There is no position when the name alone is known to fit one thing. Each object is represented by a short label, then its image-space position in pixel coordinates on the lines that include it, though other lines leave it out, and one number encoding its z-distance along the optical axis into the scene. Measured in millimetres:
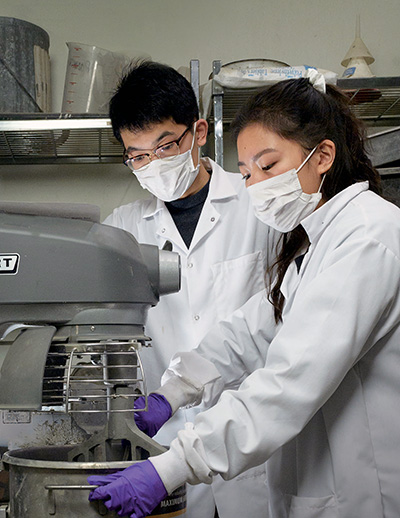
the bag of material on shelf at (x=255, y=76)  1946
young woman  877
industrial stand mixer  714
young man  1478
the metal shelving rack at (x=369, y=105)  1895
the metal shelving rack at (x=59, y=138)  2068
